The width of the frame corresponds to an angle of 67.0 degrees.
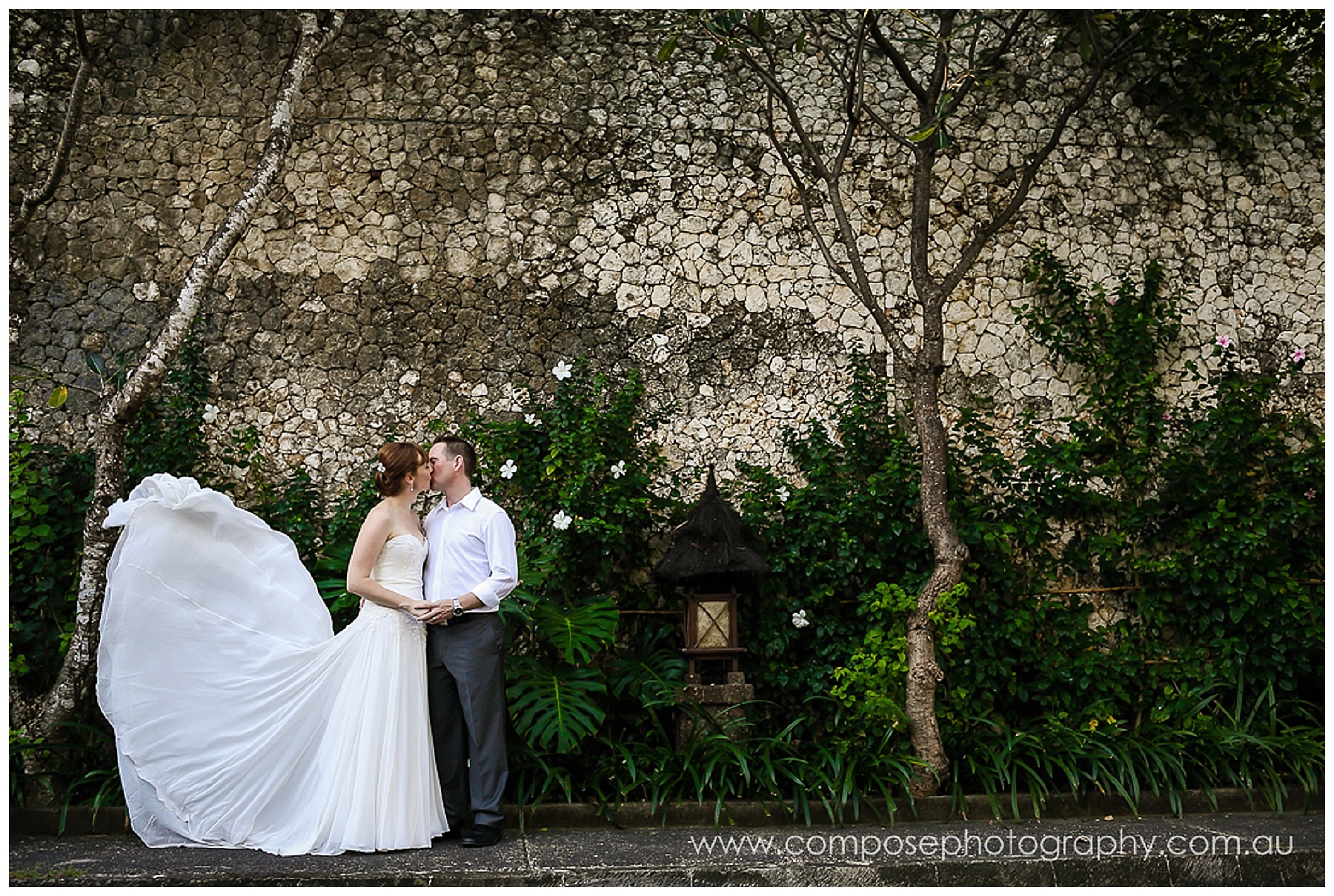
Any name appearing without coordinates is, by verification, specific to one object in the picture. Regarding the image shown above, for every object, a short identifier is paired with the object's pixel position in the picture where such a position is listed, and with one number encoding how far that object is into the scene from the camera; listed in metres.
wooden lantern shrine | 4.45
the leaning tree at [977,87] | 5.46
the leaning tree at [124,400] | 4.25
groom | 3.72
